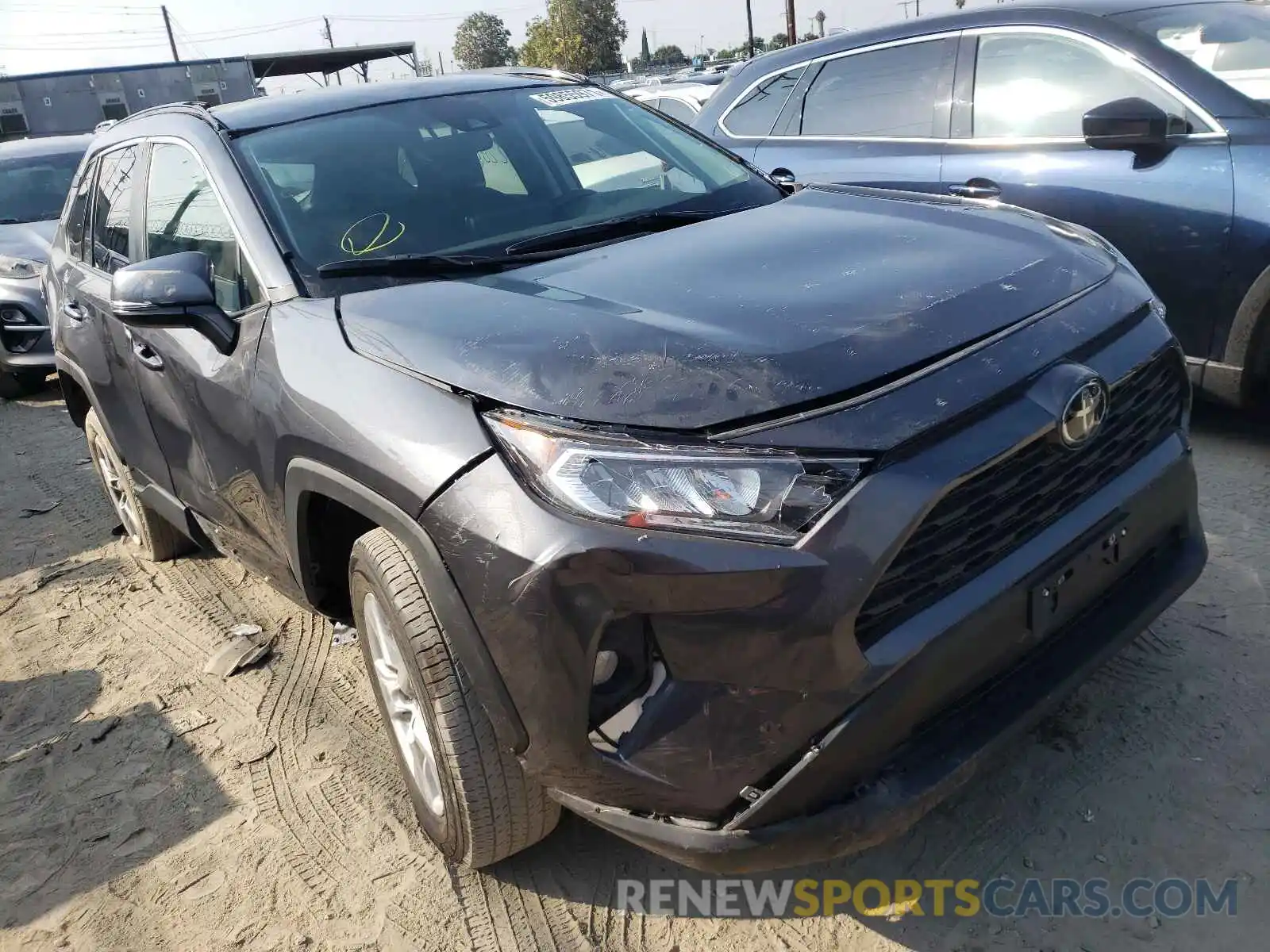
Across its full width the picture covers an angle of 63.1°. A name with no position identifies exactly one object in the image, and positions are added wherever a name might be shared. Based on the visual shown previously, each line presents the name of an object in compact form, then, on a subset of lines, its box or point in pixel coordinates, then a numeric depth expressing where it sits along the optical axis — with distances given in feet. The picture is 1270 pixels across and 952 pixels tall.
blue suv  12.17
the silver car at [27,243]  25.30
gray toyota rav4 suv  5.62
